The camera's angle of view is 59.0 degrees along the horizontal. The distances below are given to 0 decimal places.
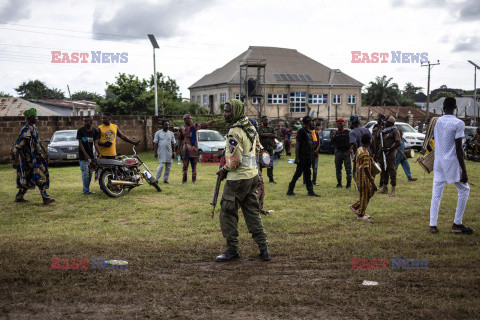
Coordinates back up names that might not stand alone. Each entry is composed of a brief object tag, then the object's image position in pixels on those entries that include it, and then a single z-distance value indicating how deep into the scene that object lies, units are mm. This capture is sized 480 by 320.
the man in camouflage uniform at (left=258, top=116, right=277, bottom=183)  11450
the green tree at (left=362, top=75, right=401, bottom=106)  65875
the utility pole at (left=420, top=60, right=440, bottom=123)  40669
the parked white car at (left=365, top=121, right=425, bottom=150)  22895
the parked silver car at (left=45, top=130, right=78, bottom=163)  18406
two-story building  49062
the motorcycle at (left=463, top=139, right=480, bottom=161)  19703
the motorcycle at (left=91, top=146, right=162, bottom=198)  9992
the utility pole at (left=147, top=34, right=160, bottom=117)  28797
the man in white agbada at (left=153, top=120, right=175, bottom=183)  12227
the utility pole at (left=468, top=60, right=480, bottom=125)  45250
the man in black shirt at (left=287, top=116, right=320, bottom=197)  10172
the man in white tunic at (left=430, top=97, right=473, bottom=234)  6309
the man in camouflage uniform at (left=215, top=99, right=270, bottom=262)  5348
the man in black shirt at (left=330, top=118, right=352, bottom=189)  10992
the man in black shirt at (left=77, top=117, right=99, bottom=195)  10180
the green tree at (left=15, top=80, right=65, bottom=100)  76000
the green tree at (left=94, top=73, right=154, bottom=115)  43878
